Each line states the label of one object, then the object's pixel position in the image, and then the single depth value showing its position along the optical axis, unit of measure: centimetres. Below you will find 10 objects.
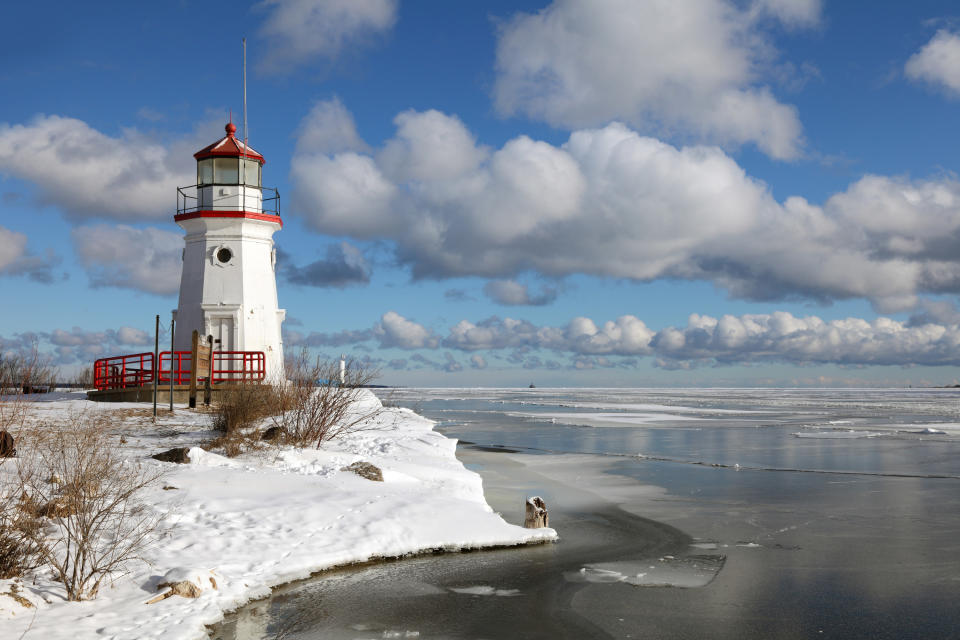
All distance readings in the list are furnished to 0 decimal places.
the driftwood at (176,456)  1249
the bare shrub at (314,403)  1574
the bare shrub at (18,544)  727
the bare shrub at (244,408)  1659
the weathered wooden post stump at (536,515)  1123
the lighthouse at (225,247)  2461
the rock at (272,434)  1526
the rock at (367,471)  1308
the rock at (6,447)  1047
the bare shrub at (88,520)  736
